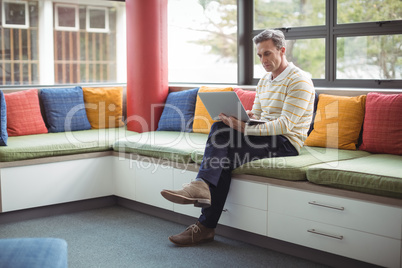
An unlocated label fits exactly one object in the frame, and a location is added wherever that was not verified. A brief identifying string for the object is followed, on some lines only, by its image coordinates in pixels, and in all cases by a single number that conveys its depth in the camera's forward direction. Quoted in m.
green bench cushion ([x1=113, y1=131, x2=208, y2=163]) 3.78
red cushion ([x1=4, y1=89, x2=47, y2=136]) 4.41
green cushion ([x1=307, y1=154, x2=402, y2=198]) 2.63
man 3.24
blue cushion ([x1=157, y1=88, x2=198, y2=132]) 4.58
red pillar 4.73
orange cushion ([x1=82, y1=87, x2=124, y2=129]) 4.92
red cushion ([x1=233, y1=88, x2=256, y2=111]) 4.02
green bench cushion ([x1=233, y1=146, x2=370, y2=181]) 3.05
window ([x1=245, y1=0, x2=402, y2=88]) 3.88
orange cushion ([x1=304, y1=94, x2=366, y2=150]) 3.47
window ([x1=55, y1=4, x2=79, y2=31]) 5.18
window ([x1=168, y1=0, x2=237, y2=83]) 5.07
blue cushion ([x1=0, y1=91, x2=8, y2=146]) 3.97
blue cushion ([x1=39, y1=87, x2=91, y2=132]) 4.68
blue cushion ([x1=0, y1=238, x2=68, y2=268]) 1.85
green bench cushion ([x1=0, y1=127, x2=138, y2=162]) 3.87
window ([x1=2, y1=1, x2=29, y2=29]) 4.86
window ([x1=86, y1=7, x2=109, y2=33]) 5.38
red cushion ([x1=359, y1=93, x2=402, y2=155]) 3.26
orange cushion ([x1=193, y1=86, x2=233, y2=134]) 4.37
